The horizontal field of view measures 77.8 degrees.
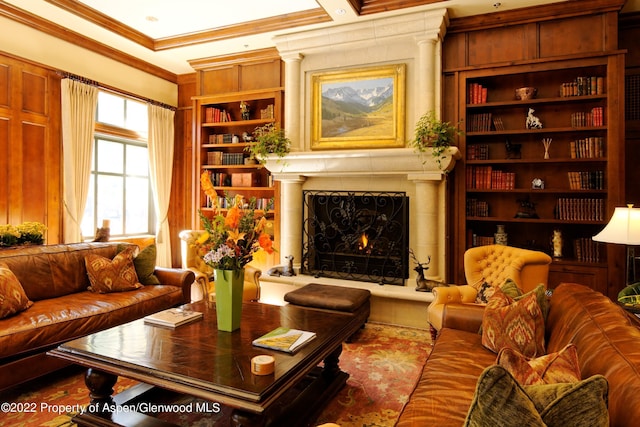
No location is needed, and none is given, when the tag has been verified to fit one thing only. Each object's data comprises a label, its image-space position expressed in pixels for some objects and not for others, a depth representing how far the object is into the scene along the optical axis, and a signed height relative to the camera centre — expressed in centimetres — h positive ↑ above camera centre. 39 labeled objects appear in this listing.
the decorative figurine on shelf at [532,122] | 420 +96
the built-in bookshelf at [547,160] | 387 +53
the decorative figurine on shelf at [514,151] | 433 +67
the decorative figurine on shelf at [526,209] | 421 +3
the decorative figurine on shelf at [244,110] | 548 +141
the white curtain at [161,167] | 577 +66
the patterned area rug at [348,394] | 223 -116
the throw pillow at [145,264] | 372 -50
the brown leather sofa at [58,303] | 240 -70
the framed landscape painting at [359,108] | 449 +122
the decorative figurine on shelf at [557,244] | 412 -33
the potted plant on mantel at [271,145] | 473 +80
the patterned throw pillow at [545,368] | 121 -49
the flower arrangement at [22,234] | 329 -20
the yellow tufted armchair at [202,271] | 391 -63
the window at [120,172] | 528 +56
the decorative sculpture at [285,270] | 470 -70
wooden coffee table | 165 -71
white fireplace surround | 419 +67
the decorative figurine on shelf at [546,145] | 419 +71
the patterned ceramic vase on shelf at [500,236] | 426 -26
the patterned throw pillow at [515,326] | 197 -59
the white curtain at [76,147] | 460 +76
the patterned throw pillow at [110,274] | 338 -54
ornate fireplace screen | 448 -28
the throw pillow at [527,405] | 93 -47
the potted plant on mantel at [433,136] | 399 +78
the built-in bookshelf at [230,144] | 543 +96
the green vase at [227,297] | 227 -49
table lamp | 245 -10
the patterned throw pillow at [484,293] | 286 -59
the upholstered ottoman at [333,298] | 345 -78
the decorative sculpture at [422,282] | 400 -72
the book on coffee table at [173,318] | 235 -65
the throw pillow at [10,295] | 257 -56
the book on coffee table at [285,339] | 201 -68
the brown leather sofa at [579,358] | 116 -55
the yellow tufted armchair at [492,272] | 304 -49
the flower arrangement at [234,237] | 221 -14
